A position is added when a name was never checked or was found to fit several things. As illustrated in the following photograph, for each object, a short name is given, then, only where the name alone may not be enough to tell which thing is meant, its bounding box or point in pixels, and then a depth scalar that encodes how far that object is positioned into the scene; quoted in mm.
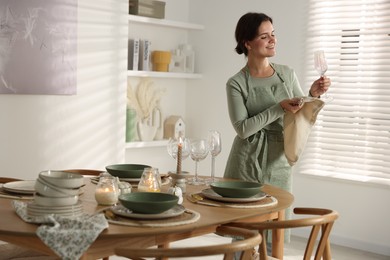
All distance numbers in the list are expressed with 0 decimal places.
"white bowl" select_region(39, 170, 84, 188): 2117
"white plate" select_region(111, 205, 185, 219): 2152
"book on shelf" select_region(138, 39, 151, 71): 5187
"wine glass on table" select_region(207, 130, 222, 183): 2936
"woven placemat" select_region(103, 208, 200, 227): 2105
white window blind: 4660
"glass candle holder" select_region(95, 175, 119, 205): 2391
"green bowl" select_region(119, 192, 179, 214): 2154
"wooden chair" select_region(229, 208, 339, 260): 2297
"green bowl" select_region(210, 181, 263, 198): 2547
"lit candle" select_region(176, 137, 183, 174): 2760
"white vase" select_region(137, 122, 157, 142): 5234
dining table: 1996
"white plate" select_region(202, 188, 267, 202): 2551
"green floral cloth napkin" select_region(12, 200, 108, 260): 1916
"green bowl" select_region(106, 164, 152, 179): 2912
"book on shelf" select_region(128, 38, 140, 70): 5090
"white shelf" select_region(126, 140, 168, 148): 5062
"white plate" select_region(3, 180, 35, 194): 2529
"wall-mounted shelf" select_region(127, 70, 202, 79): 5045
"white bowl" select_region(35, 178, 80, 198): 2113
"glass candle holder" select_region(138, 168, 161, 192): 2553
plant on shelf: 5242
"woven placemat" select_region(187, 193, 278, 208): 2510
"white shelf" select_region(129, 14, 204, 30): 5025
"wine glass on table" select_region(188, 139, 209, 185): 2863
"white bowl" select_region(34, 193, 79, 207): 2126
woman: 3309
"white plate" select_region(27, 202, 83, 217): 2127
